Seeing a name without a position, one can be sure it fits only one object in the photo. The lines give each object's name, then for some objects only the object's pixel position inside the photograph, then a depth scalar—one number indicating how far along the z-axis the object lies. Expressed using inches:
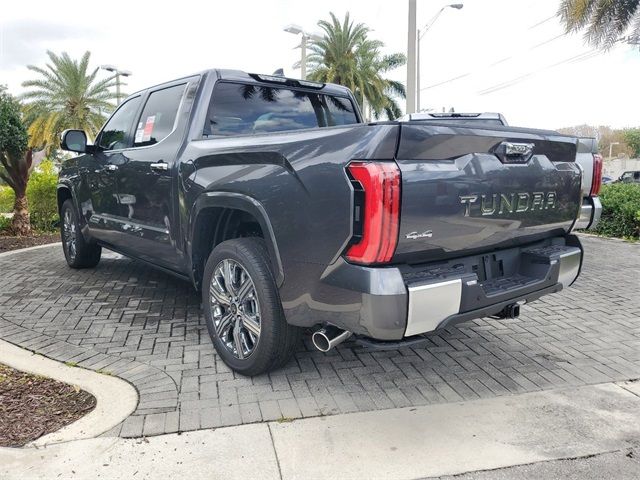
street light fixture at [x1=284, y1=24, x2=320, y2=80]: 721.6
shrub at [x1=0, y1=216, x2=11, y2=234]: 429.7
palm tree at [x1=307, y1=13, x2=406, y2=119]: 1018.1
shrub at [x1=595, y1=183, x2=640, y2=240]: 364.8
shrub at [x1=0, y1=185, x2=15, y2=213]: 645.3
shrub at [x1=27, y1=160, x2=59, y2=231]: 431.2
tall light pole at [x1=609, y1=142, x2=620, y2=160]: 3119.6
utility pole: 439.2
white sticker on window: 184.7
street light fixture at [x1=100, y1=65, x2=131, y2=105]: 859.4
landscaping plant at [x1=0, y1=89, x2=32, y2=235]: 362.6
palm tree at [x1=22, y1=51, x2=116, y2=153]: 864.9
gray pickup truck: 96.8
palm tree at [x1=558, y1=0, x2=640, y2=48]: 506.3
